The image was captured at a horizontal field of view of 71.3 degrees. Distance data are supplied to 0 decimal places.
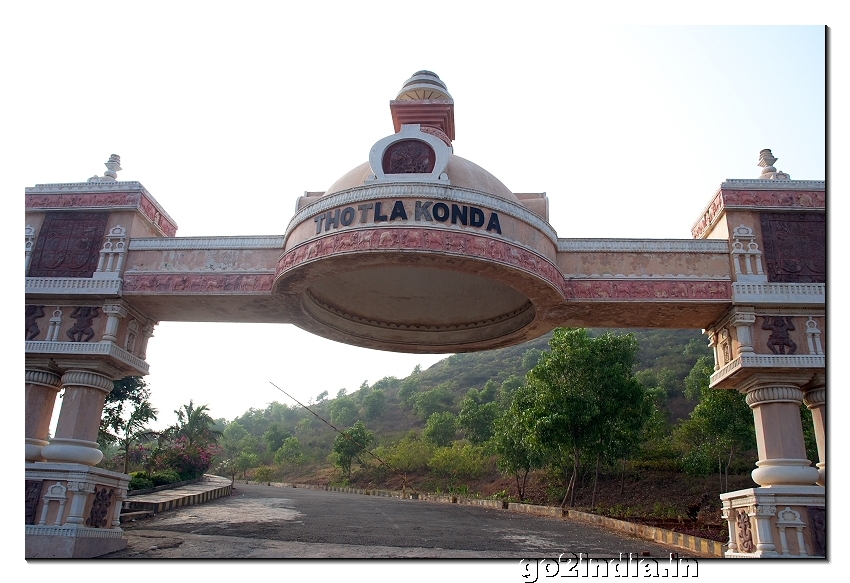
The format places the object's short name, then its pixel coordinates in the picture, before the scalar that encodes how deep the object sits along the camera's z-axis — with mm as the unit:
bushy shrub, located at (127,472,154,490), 21047
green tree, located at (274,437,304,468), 59194
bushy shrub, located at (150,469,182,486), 23891
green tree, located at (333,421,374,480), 46875
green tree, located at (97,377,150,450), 25062
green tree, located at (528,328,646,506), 21266
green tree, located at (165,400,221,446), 39750
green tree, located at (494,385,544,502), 24406
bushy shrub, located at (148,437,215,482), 27484
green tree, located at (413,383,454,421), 67312
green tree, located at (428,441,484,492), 38094
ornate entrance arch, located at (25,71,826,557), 9617
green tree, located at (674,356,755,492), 25141
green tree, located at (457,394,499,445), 44562
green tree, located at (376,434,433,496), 44562
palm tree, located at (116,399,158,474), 28031
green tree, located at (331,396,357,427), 77250
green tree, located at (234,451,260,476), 60625
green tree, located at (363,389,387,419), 77375
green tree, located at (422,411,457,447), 50250
